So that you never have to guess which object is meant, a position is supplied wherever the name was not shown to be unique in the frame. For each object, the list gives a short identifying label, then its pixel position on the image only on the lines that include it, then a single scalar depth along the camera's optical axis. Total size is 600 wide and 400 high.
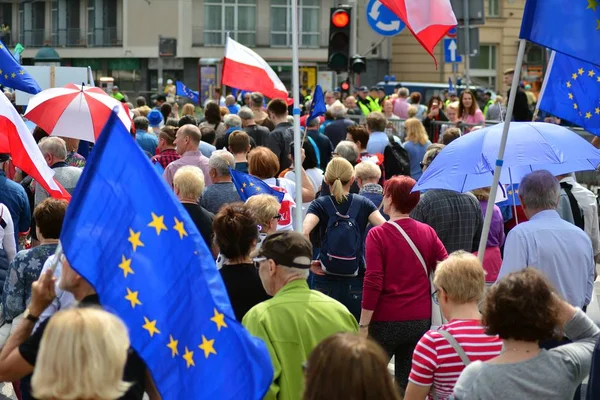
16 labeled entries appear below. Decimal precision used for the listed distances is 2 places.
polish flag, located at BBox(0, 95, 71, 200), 10.78
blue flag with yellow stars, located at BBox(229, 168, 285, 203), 12.35
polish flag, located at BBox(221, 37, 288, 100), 20.15
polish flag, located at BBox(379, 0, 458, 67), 12.90
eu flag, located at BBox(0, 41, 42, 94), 15.60
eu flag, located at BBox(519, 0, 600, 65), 9.43
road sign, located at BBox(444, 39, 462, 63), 36.88
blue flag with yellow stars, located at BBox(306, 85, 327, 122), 18.33
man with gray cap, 7.09
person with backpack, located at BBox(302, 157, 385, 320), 11.44
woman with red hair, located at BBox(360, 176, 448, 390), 9.83
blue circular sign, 20.93
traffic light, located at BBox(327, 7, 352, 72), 25.36
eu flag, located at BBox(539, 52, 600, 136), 11.31
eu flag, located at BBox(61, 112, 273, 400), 5.71
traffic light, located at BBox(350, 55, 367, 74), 29.04
